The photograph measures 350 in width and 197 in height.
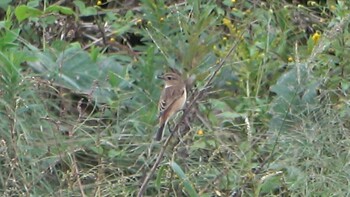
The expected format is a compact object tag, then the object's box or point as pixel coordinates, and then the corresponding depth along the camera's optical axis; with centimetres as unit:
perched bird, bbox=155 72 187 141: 1265
